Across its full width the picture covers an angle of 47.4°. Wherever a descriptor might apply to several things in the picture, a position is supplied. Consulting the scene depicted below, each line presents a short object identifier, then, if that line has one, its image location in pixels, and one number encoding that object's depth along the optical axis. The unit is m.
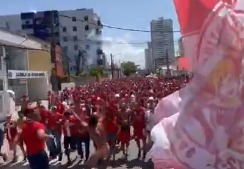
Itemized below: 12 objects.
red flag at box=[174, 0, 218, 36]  1.91
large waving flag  1.79
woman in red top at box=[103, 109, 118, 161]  6.08
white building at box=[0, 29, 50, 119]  21.76
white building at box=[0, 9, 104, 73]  63.41
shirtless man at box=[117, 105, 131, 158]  6.34
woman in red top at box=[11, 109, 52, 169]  3.97
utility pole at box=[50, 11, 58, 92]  18.00
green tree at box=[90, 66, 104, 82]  42.04
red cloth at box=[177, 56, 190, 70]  2.01
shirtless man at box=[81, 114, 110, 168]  4.56
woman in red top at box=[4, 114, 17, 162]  6.80
